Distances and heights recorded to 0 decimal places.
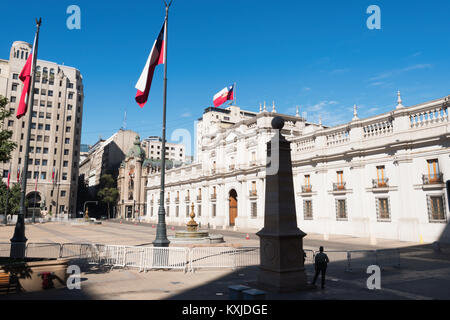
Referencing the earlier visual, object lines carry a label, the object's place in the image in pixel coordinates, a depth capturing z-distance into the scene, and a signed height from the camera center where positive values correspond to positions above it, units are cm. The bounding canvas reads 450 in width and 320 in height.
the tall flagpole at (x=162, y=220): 1467 -40
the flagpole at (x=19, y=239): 1327 -113
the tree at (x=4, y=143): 1531 +332
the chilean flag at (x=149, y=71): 1606 +693
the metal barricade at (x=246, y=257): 1484 -213
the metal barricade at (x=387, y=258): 1459 -217
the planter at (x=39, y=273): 995 -193
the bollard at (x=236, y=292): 737 -185
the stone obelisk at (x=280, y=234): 997 -72
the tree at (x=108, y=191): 10000 +629
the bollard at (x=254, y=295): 690 -178
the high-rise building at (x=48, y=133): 7931 +1978
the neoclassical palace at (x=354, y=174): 2667 +380
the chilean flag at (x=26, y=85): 1562 +606
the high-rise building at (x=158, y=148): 13819 +2825
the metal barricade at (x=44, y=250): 1589 -191
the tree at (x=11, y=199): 5988 +242
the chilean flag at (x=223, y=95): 4822 +1726
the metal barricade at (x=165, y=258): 1347 -194
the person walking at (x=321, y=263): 1060 -169
